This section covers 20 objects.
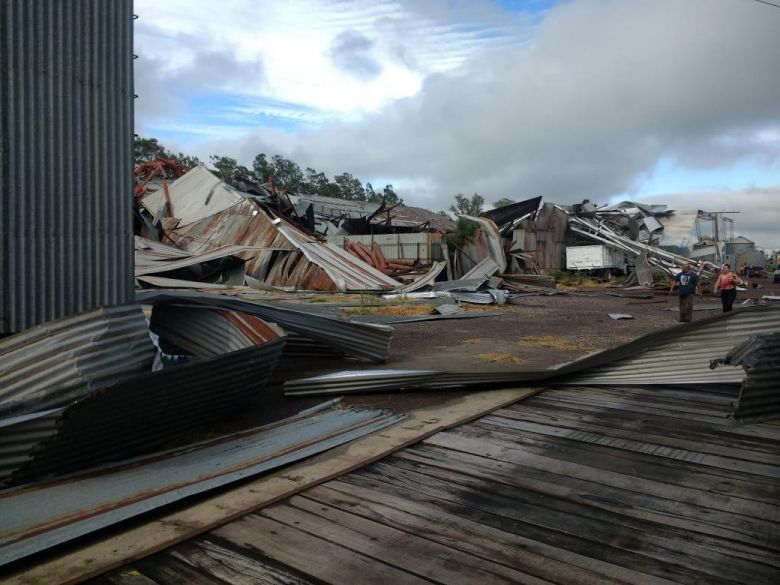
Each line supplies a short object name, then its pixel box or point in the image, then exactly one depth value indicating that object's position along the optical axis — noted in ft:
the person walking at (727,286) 41.42
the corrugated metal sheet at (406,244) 75.00
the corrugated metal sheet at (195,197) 73.00
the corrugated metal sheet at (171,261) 55.36
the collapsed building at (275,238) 64.18
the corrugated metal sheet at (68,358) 12.11
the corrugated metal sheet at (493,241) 81.00
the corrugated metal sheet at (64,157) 16.40
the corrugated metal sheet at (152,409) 10.53
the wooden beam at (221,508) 7.57
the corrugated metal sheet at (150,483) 8.49
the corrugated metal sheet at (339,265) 62.69
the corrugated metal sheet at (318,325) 17.94
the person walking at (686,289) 40.16
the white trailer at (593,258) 95.66
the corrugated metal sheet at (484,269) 69.37
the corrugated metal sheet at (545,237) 91.23
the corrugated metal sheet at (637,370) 16.61
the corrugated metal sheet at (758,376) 13.65
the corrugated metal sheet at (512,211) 91.50
